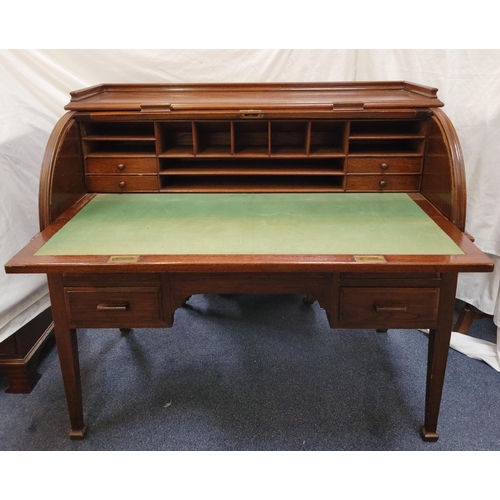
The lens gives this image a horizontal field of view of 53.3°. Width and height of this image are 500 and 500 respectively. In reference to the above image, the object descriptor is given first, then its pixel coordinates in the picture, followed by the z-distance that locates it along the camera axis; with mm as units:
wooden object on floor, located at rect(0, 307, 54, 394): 1950
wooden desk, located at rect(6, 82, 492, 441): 1389
